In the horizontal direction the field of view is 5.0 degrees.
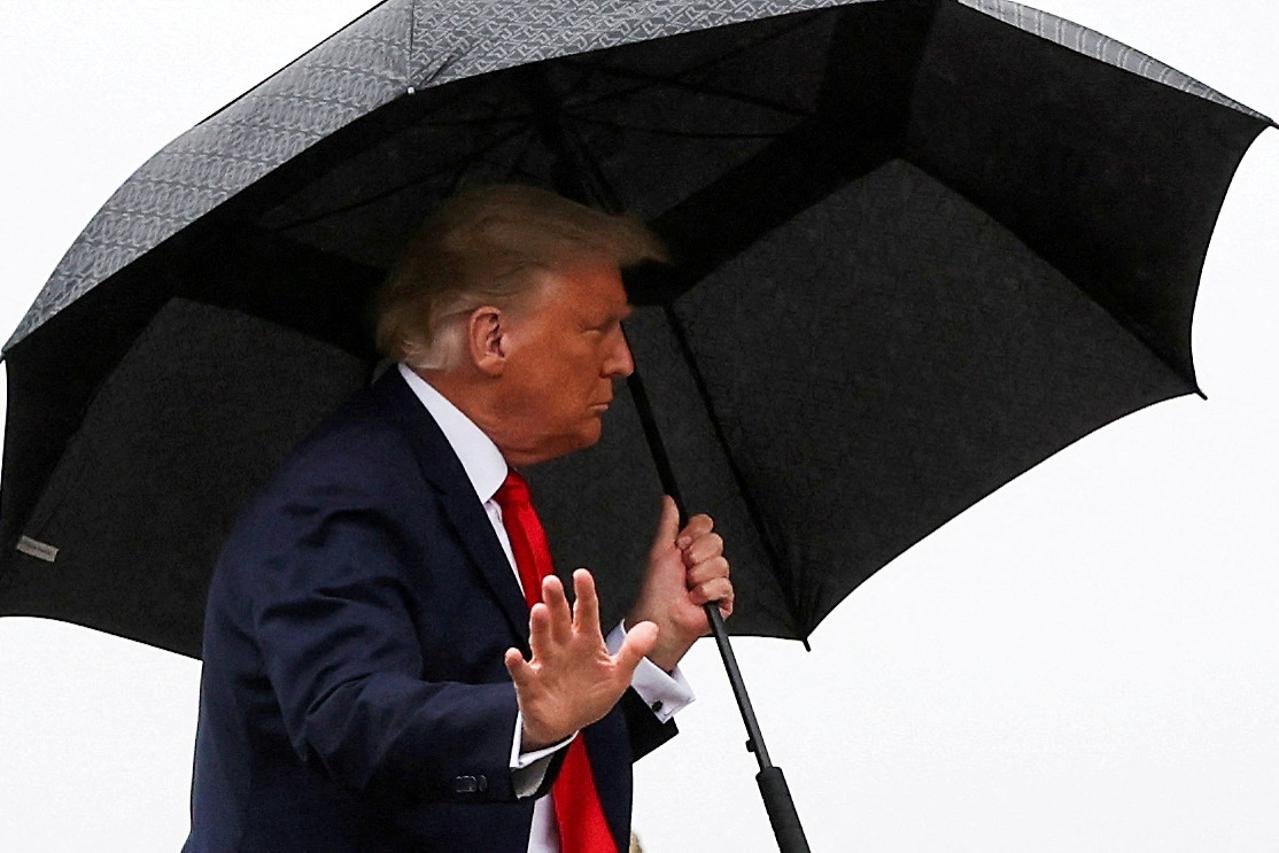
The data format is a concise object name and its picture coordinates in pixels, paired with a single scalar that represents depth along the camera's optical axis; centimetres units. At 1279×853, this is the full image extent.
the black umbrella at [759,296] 1346
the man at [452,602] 1298
